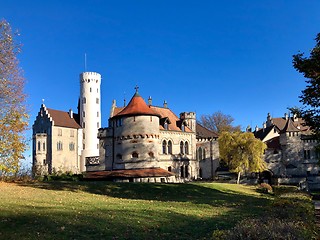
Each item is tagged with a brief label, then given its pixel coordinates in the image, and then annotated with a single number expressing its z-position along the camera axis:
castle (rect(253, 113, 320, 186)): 49.17
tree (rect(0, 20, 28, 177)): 21.19
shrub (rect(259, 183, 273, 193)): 33.79
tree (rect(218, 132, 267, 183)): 40.73
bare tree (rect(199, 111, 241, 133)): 64.85
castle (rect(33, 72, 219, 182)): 35.17
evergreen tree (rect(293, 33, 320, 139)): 16.23
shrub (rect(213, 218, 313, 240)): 7.17
